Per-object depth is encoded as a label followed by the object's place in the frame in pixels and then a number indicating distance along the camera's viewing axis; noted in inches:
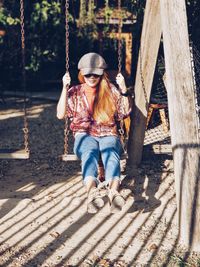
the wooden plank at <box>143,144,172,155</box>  202.7
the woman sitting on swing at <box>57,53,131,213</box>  160.4
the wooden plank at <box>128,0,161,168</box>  183.6
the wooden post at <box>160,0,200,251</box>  144.7
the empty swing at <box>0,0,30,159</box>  170.2
